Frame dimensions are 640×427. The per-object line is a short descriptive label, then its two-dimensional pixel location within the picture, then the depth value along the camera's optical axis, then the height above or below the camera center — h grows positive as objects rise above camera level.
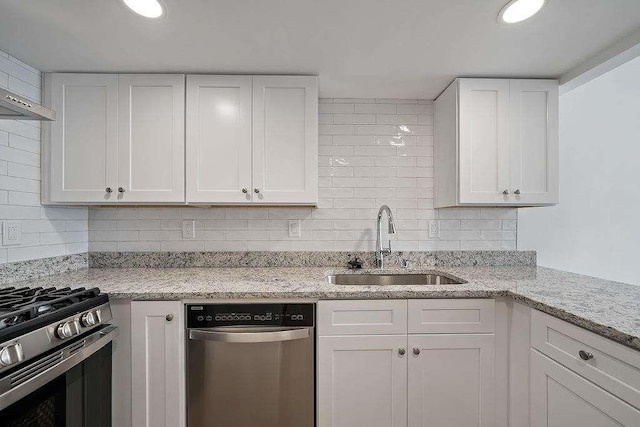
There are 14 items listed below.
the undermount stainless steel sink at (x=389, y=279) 2.18 -0.44
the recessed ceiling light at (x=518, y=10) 1.34 +0.87
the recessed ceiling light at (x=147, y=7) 1.35 +0.88
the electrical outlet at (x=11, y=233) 1.73 -0.10
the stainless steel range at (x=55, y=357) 1.04 -0.52
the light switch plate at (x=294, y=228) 2.36 -0.10
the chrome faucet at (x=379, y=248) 2.26 -0.24
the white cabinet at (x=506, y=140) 2.03 +0.46
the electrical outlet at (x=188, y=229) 2.32 -0.11
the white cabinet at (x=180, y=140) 1.98 +0.45
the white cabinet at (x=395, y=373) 1.64 -0.80
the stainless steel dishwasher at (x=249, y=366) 1.61 -0.76
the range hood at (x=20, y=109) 1.25 +0.44
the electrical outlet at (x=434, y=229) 2.41 -0.11
